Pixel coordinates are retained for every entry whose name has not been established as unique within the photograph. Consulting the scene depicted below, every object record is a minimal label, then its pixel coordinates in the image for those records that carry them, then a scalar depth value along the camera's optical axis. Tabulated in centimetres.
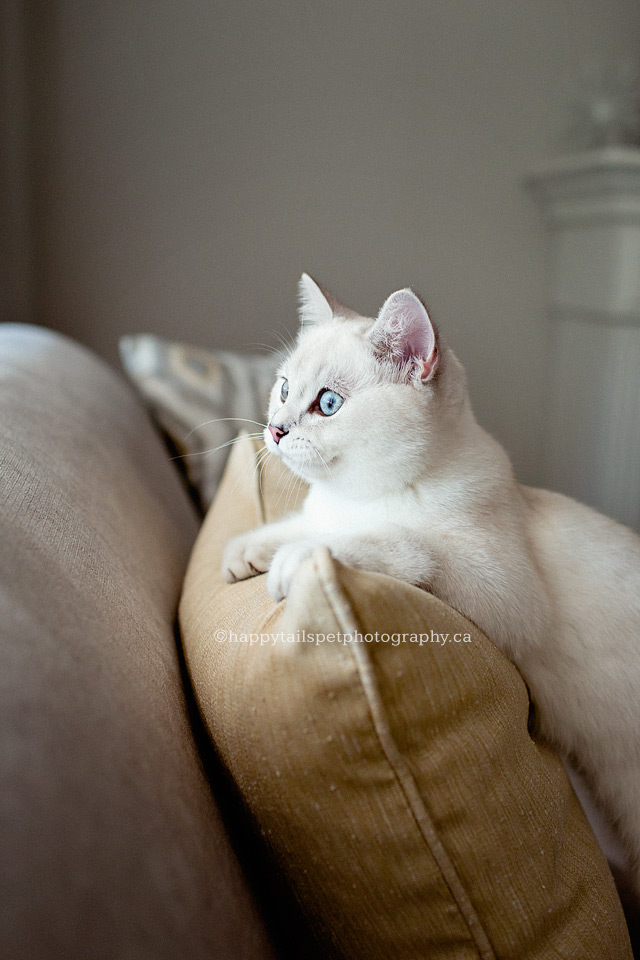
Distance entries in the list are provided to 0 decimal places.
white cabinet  229
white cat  70
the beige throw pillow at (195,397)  160
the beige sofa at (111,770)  31
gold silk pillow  45
